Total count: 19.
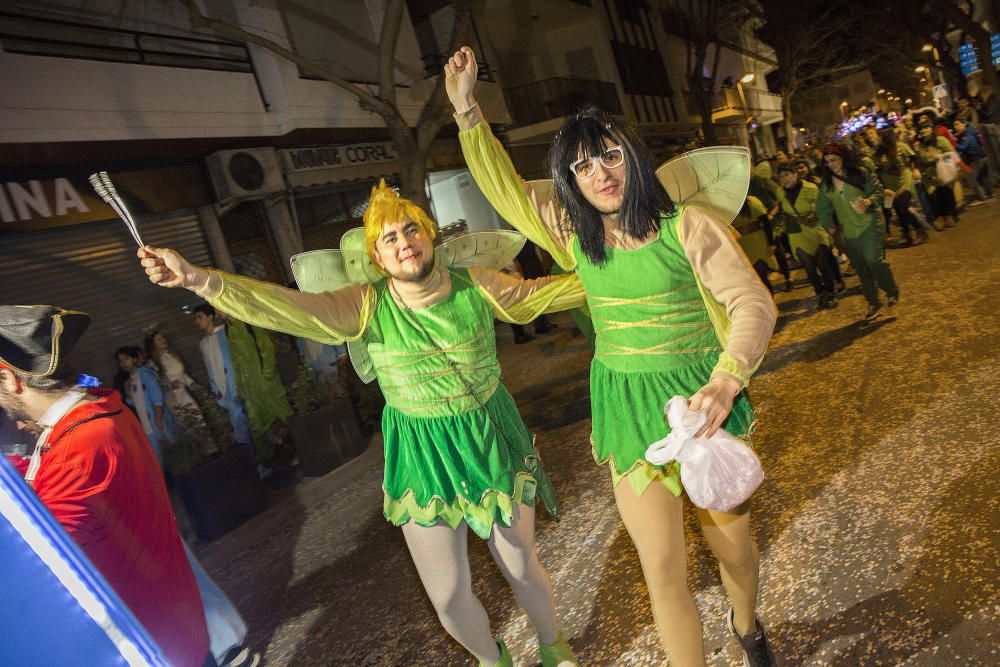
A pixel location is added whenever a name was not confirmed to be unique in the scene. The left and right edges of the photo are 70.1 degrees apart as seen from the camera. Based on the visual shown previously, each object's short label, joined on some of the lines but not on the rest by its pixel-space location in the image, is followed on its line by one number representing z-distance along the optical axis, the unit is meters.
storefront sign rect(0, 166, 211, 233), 8.41
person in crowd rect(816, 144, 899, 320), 6.81
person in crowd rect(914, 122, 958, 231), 11.05
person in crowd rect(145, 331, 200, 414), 7.32
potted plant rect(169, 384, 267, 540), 5.64
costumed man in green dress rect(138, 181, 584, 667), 2.49
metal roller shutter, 8.55
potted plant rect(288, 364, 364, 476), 6.77
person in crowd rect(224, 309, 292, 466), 7.31
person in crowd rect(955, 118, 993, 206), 12.29
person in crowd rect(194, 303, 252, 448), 7.43
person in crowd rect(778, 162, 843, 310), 8.02
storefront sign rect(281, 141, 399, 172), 11.97
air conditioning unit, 10.65
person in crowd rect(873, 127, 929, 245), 10.27
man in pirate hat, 2.17
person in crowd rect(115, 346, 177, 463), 6.85
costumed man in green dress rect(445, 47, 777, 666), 2.17
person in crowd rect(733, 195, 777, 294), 8.96
